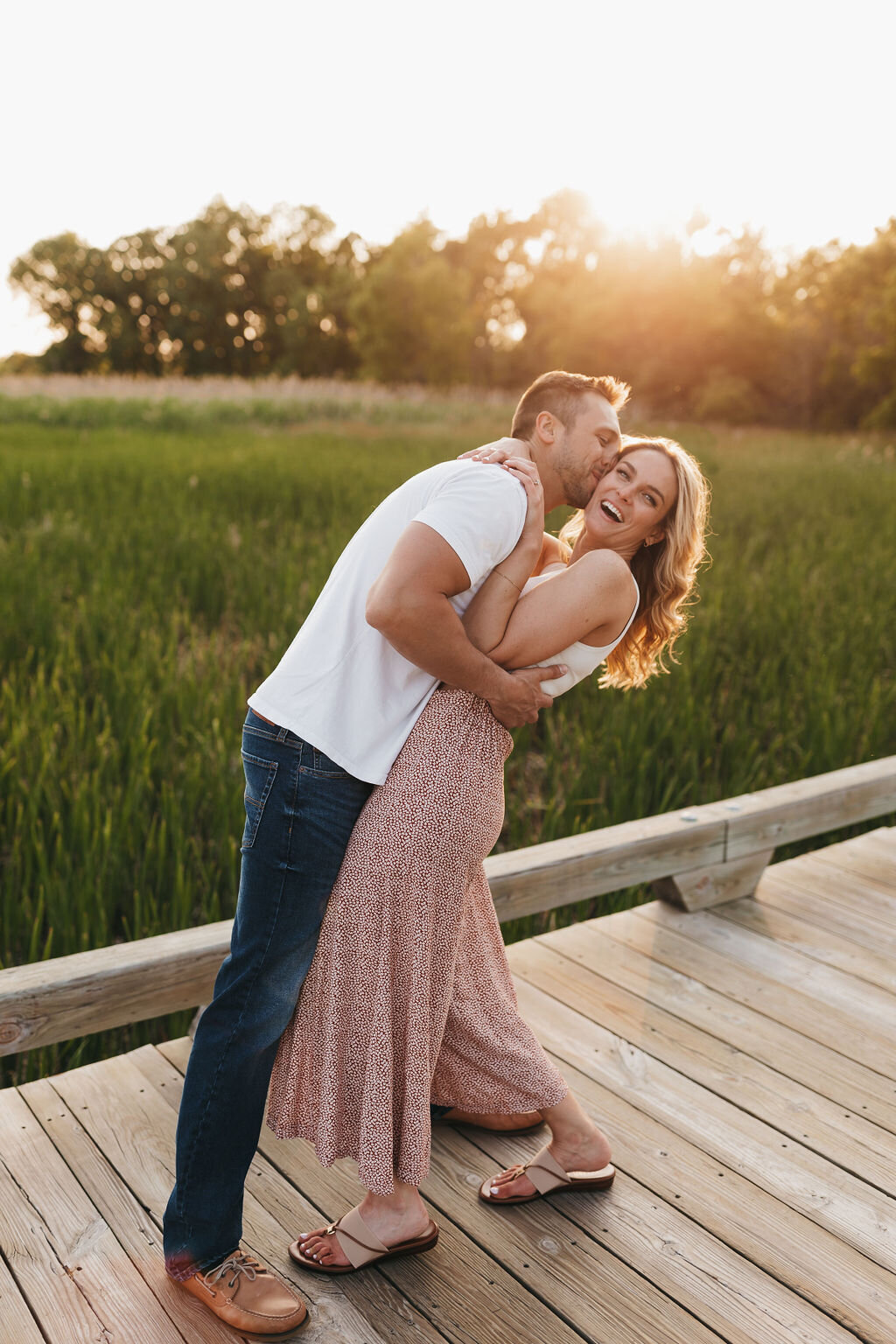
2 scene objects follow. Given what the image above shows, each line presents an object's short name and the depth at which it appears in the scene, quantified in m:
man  1.58
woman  1.62
